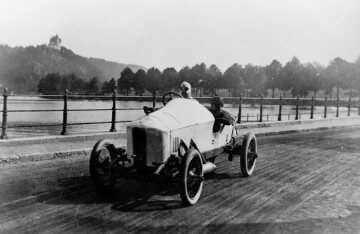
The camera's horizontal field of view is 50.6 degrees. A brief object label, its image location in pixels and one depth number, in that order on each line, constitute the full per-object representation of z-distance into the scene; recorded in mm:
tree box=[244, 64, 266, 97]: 95875
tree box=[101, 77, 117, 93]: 119275
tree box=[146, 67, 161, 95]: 114512
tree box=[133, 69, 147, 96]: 117438
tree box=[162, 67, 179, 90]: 112375
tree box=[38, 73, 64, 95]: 129538
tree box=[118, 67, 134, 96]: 120000
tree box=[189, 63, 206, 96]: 104000
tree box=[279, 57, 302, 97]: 87000
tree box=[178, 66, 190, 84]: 108594
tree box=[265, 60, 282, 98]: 93438
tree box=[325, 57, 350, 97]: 81250
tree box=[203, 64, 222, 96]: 102375
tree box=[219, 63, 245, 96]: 96856
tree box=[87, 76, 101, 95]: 123750
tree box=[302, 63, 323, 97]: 85312
